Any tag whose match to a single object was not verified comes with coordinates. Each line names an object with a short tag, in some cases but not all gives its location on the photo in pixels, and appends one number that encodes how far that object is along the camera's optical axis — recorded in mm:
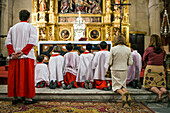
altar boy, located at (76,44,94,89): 4742
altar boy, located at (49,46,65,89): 4750
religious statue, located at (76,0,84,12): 10305
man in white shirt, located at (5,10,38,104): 3438
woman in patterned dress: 4008
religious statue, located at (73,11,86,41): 9695
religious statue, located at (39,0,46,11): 9908
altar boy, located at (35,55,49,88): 4793
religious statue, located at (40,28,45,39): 9692
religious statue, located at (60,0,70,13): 10242
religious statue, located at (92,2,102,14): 10297
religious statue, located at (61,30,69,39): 10055
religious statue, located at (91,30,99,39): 10062
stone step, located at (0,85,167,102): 3953
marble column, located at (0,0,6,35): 11625
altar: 7840
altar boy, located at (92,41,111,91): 4516
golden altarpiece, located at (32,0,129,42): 9836
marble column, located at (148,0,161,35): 12070
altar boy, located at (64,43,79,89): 4672
